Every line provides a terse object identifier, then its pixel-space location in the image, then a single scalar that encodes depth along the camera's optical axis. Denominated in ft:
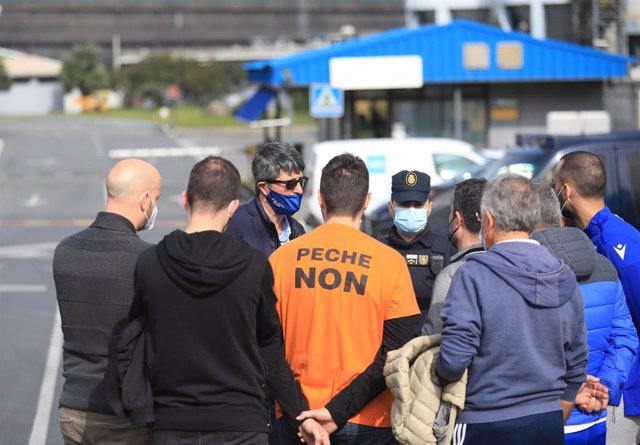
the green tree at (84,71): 345.10
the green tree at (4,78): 352.30
